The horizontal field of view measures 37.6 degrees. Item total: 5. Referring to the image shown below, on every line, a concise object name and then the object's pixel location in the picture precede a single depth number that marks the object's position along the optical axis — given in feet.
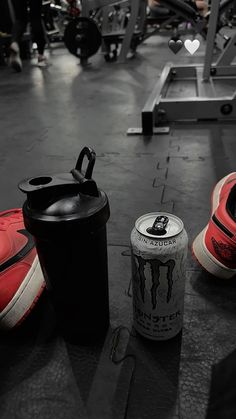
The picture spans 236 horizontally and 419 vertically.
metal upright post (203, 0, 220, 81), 7.92
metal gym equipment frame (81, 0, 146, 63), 11.91
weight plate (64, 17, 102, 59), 11.85
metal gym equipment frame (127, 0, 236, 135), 6.98
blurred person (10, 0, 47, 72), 12.39
